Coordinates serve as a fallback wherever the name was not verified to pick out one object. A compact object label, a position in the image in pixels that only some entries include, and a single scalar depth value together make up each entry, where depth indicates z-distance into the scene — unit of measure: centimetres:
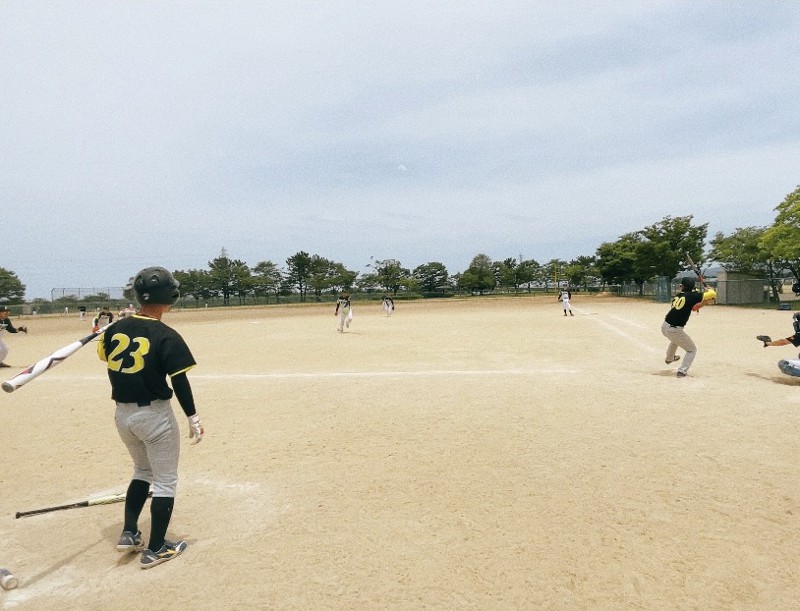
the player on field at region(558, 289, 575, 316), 2915
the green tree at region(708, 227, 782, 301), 4116
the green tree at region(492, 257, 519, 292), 8928
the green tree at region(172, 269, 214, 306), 7619
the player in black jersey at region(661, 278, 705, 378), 900
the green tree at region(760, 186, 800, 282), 3134
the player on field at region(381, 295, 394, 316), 3584
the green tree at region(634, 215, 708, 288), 4747
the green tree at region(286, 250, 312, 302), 8406
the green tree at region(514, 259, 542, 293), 9006
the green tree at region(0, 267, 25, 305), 6125
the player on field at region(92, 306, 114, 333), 1899
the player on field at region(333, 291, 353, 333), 2103
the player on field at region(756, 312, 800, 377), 798
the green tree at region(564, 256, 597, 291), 8204
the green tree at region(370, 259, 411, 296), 8200
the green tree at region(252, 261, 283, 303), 7751
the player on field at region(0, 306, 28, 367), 1204
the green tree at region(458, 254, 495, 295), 8356
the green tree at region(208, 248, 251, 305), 7581
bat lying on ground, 390
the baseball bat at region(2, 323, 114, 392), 330
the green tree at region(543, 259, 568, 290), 8881
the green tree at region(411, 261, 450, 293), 8788
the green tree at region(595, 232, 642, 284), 6244
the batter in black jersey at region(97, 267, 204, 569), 320
